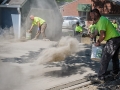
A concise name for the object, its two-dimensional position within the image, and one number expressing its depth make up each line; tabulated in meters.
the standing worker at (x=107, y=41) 6.16
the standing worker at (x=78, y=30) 17.19
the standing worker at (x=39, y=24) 14.68
